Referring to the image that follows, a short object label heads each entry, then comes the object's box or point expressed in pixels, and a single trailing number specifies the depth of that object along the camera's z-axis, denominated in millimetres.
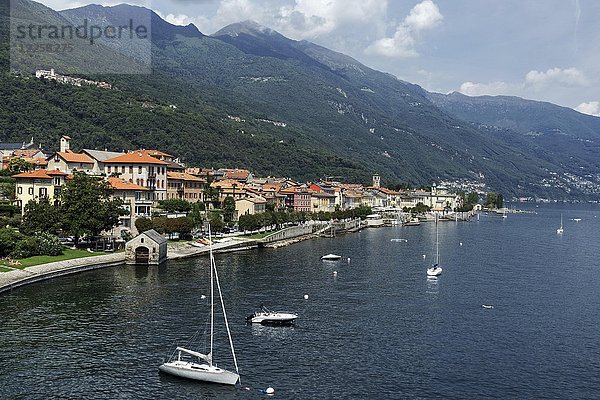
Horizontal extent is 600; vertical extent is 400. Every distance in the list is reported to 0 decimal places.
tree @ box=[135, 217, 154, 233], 103562
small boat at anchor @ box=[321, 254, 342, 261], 104375
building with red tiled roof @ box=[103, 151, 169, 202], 123938
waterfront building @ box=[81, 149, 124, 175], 127475
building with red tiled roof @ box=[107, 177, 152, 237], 106625
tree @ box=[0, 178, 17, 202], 104325
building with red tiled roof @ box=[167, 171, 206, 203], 135750
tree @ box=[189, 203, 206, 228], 117519
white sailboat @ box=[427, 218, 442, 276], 88938
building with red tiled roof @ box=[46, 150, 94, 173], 123188
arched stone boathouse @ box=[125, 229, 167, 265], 89625
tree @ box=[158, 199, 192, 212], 121125
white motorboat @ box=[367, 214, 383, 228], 193362
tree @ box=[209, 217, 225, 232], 119250
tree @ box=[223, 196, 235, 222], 137375
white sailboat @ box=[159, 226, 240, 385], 41844
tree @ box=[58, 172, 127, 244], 89938
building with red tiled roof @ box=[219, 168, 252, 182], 183375
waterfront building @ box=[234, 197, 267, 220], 145112
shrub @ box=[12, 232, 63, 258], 78812
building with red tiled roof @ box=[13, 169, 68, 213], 102062
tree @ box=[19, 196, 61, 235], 88062
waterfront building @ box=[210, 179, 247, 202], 151750
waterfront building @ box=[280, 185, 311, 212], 179375
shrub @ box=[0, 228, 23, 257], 77438
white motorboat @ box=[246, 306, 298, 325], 57250
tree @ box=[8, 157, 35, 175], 118875
